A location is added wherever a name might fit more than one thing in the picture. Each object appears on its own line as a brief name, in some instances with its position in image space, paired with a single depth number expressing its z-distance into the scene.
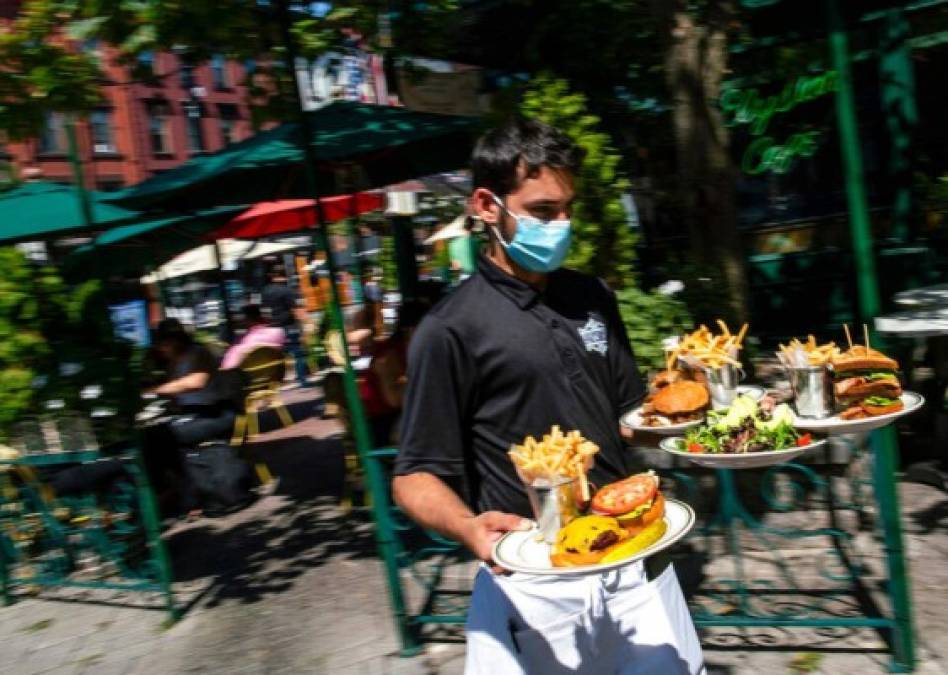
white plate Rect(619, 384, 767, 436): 2.33
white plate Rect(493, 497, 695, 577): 1.64
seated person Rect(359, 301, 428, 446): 6.32
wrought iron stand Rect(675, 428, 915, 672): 3.57
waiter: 2.09
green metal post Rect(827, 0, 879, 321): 3.40
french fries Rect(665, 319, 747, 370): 2.47
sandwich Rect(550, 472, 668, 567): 1.72
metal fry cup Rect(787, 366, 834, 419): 2.40
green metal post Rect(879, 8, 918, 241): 9.06
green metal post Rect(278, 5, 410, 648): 4.26
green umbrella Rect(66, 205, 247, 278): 8.84
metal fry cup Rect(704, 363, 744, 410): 2.52
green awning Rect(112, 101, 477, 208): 6.17
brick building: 36.62
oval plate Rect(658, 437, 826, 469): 2.15
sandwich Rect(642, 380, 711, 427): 2.38
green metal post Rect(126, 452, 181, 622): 5.32
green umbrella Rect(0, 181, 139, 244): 6.50
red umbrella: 9.84
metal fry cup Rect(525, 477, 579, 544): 1.81
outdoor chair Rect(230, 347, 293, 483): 9.44
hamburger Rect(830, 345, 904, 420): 2.37
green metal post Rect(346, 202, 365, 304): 7.87
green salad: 2.27
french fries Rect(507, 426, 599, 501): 1.80
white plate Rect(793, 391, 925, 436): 2.26
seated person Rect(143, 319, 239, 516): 7.30
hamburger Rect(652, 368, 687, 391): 2.59
